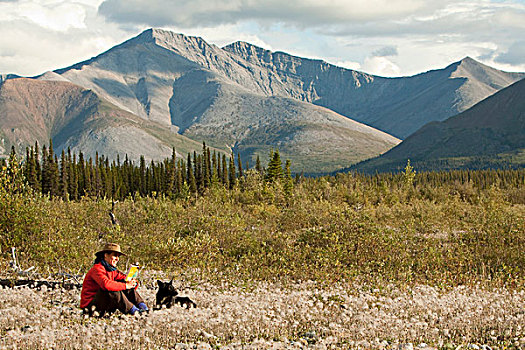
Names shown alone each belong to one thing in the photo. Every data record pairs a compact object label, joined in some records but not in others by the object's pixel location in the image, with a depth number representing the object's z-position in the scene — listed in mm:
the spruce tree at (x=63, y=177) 105725
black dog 12445
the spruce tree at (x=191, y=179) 108500
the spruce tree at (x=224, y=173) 115875
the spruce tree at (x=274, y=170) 61128
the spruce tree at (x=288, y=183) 50562
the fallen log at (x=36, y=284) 14344
